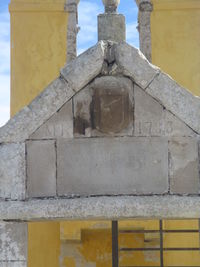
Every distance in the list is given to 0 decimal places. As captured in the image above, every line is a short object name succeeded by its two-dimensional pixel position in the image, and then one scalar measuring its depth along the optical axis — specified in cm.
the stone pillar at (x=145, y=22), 923
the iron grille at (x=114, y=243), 582
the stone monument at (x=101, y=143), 473
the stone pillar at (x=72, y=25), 934
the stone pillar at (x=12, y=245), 471
